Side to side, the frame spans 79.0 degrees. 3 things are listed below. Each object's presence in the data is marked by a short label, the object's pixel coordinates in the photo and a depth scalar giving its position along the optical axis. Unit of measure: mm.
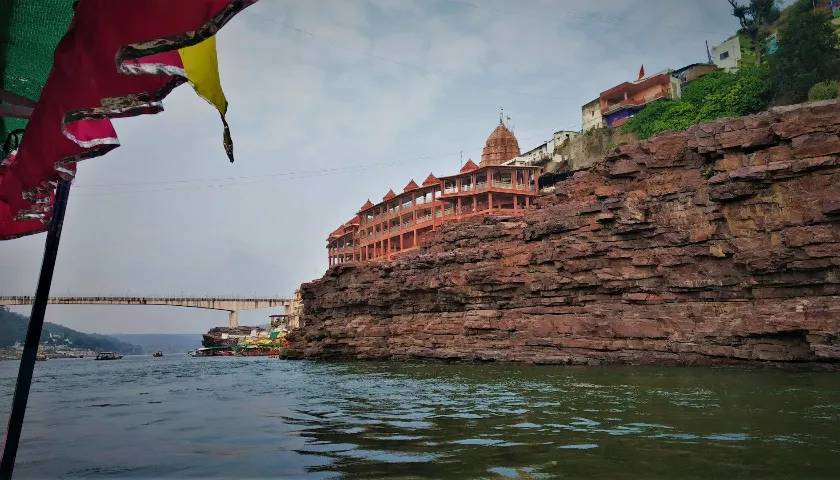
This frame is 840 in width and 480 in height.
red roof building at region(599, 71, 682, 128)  50062
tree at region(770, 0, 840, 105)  36438
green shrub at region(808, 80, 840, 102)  33219
